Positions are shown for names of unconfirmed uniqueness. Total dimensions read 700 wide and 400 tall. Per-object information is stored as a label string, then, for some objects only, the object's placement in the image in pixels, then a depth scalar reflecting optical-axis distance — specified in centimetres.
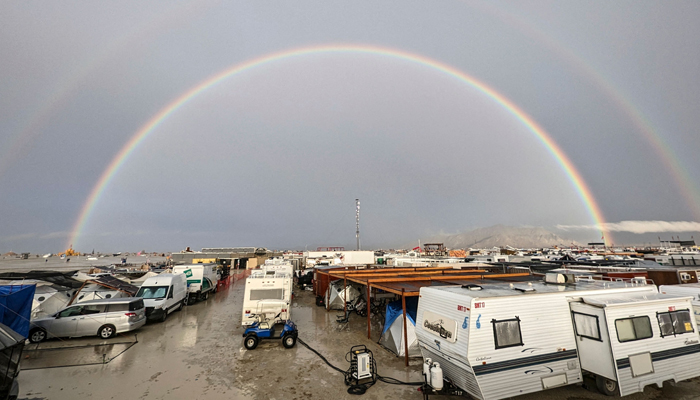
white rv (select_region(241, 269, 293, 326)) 1596
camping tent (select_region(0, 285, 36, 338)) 1282
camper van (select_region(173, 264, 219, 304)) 2658
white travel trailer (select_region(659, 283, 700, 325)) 1122
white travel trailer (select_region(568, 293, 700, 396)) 828
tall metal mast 6090
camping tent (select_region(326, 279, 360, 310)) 2281
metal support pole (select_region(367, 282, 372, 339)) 1592
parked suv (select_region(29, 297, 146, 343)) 1482
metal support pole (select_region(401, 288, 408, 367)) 1238
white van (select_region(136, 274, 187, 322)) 1891
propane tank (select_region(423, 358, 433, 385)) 896
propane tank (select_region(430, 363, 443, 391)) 862
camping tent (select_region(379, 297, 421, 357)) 1296
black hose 1161
